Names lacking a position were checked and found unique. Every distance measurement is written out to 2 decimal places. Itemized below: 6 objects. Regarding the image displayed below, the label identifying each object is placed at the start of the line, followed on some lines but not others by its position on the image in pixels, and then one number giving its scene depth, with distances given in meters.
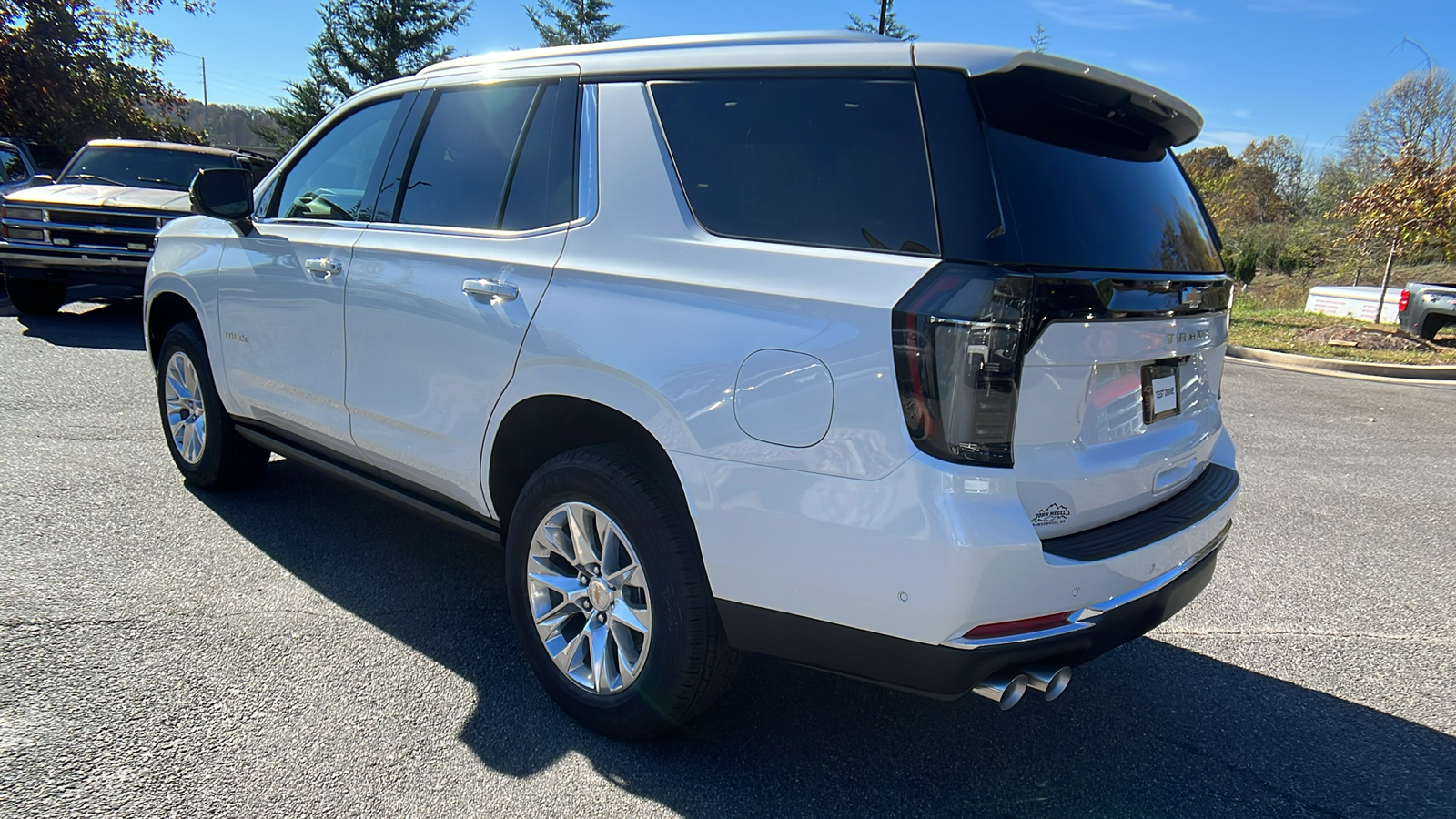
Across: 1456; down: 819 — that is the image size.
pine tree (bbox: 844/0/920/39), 22.94
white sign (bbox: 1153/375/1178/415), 2.57
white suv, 2.12
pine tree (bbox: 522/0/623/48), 47.31
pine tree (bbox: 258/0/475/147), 41.75
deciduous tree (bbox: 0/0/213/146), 19.83
